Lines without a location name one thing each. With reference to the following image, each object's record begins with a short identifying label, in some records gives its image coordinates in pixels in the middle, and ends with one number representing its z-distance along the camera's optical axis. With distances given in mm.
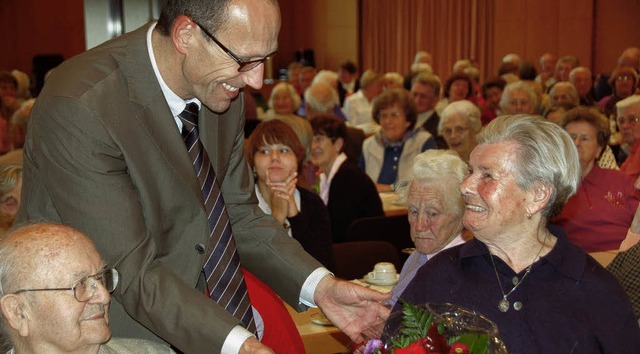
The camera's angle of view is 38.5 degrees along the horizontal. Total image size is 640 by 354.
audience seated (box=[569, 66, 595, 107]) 12031
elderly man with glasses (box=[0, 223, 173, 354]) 2246
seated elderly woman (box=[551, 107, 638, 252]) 4988
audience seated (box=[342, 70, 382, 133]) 12453
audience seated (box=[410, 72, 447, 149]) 9922
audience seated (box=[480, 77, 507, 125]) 10688
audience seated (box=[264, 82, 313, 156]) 10695
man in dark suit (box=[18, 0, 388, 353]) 2166
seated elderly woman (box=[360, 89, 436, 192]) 7863
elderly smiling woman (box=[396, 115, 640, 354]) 2402
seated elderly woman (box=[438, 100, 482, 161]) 7410
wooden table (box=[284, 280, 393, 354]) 3600
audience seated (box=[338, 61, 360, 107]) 15219
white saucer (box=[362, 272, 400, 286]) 4219
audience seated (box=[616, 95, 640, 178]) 7383
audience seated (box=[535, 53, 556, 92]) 14047
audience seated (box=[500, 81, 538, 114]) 8961
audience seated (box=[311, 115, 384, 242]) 6062
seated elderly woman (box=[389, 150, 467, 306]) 3641
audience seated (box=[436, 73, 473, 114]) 11039
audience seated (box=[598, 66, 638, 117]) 10805
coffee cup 4230
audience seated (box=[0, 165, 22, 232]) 4243
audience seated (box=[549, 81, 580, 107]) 9539
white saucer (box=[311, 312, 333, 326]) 3679
